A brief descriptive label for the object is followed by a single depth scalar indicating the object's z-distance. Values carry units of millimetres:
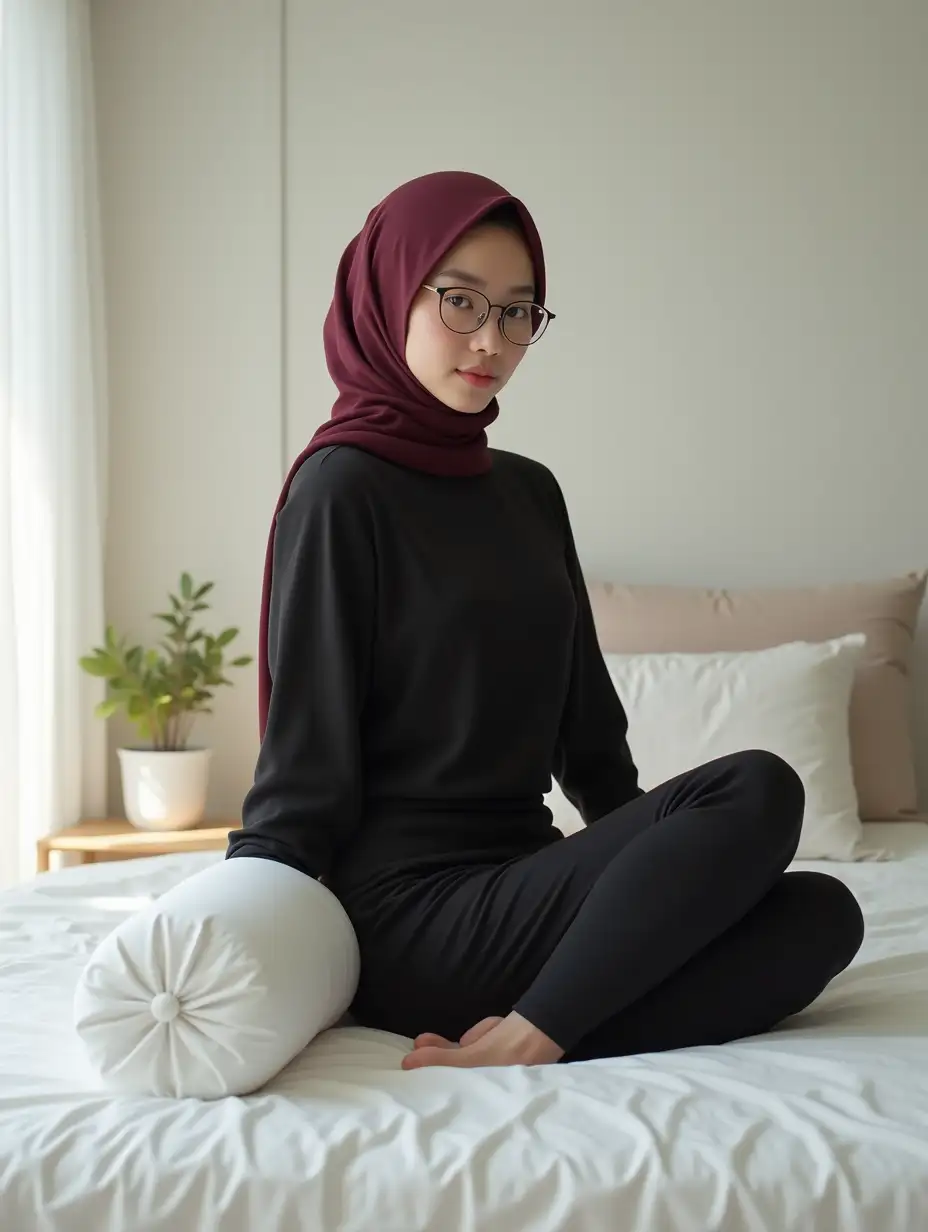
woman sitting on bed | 1238
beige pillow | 2639
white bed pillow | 2398
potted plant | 2990
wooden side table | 2859
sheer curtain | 2742
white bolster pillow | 1131
